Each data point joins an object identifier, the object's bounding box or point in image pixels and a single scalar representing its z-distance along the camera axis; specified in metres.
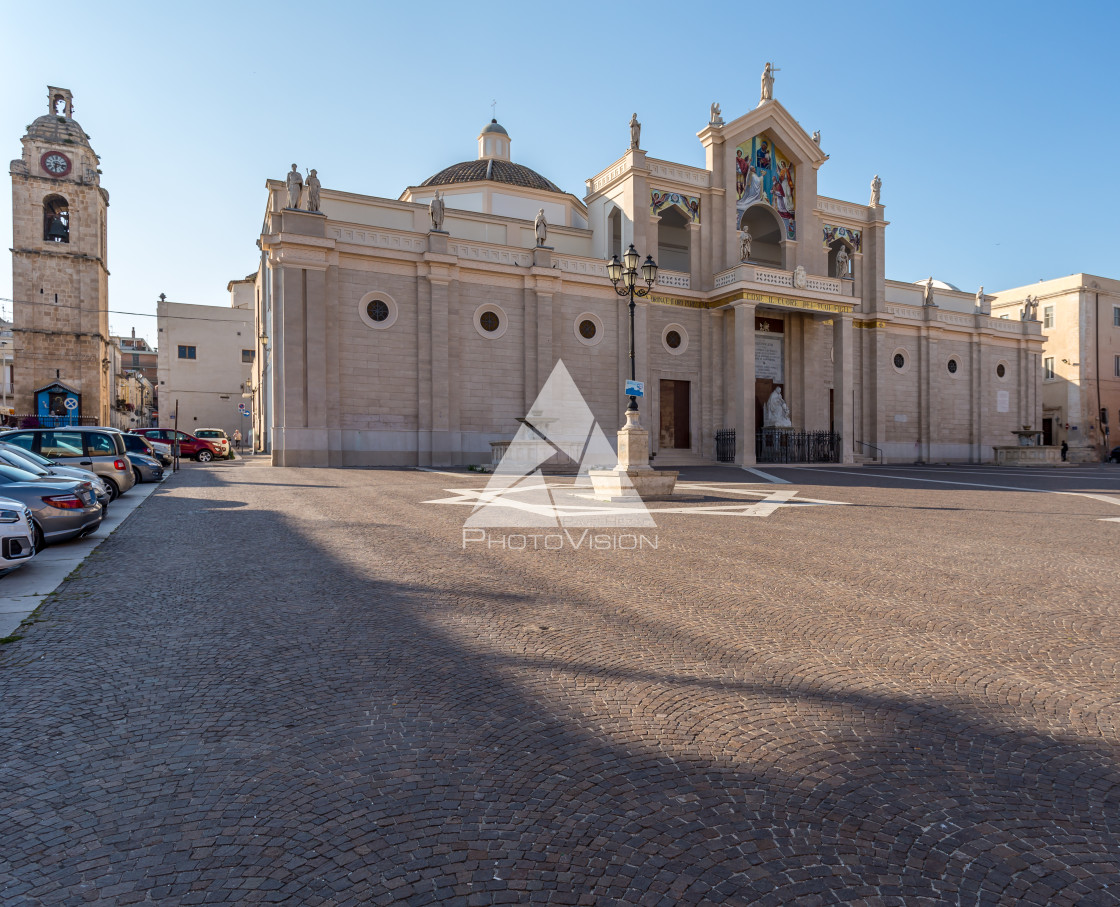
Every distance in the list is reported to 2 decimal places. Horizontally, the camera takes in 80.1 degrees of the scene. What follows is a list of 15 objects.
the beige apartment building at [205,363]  52.22
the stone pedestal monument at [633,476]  14.90
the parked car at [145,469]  19.25
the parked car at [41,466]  10.16
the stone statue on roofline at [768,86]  35.09
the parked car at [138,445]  21.76
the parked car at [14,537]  6.81
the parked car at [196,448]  31.52
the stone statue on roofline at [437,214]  28.70
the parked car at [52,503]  8.46
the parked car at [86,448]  13.88
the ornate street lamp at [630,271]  15.59
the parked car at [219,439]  33.09
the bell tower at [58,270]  46.25
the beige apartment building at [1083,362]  50.62
